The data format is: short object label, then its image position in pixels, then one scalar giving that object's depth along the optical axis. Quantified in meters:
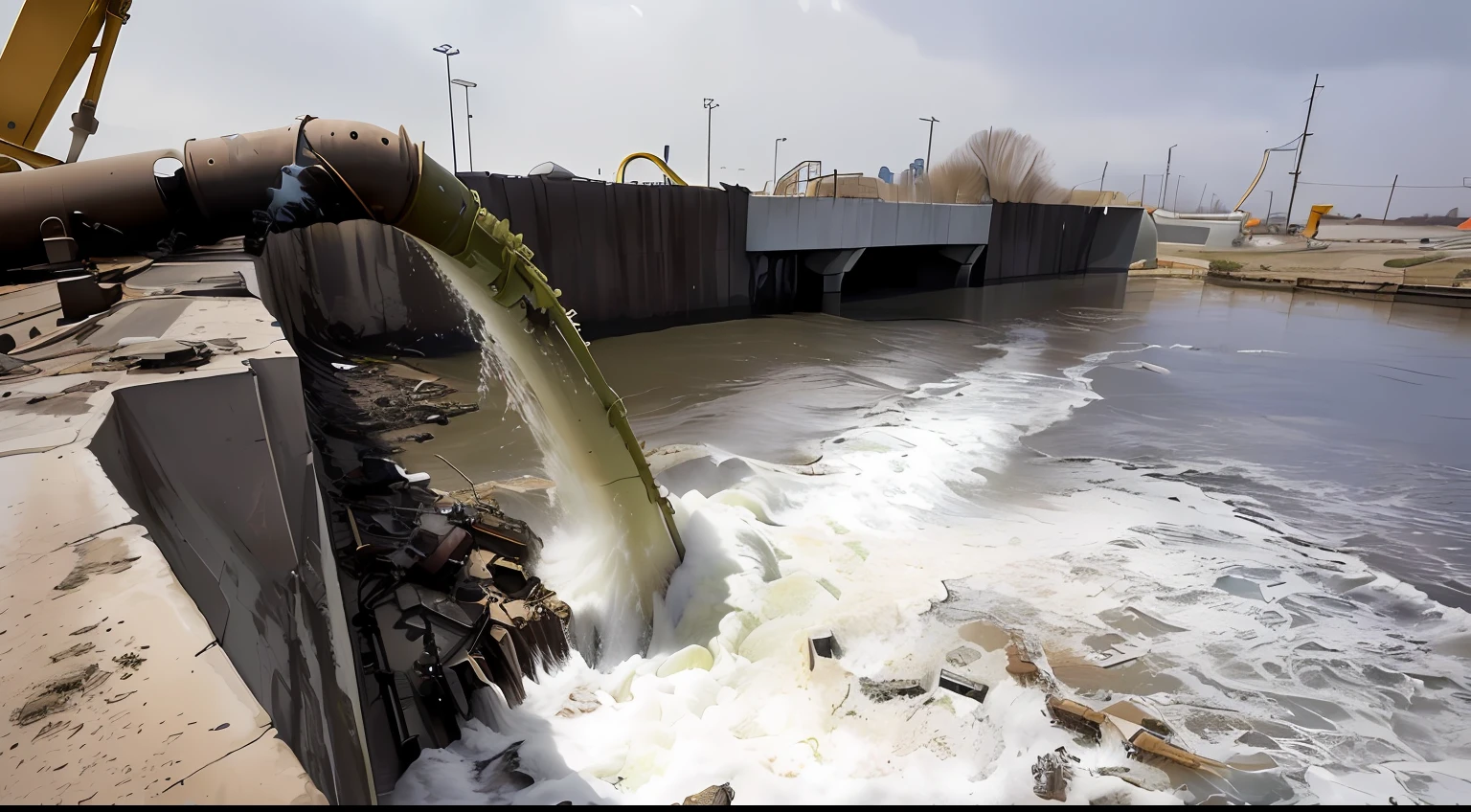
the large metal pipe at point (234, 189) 5.52
